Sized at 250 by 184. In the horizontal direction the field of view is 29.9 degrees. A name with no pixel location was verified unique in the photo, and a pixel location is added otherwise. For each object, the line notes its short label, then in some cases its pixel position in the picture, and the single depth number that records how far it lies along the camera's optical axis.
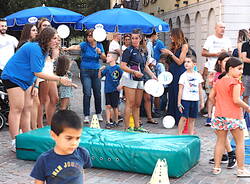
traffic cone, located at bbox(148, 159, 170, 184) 5.36
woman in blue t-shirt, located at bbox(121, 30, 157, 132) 8.17
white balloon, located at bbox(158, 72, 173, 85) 9.10
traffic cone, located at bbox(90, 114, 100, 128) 8.37
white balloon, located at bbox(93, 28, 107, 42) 9.41
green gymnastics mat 5.89
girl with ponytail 5.80
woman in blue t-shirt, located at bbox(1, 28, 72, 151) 6.32
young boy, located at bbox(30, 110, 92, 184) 3.18
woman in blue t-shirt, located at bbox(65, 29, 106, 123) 9.62
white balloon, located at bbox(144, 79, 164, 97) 8.64
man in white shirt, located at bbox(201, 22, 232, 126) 9.85
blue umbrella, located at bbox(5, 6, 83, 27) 12.41
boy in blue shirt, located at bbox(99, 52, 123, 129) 9.66
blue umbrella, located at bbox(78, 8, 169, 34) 10.15
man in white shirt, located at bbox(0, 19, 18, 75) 9.07
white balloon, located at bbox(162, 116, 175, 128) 9.50
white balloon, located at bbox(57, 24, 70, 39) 10.71
